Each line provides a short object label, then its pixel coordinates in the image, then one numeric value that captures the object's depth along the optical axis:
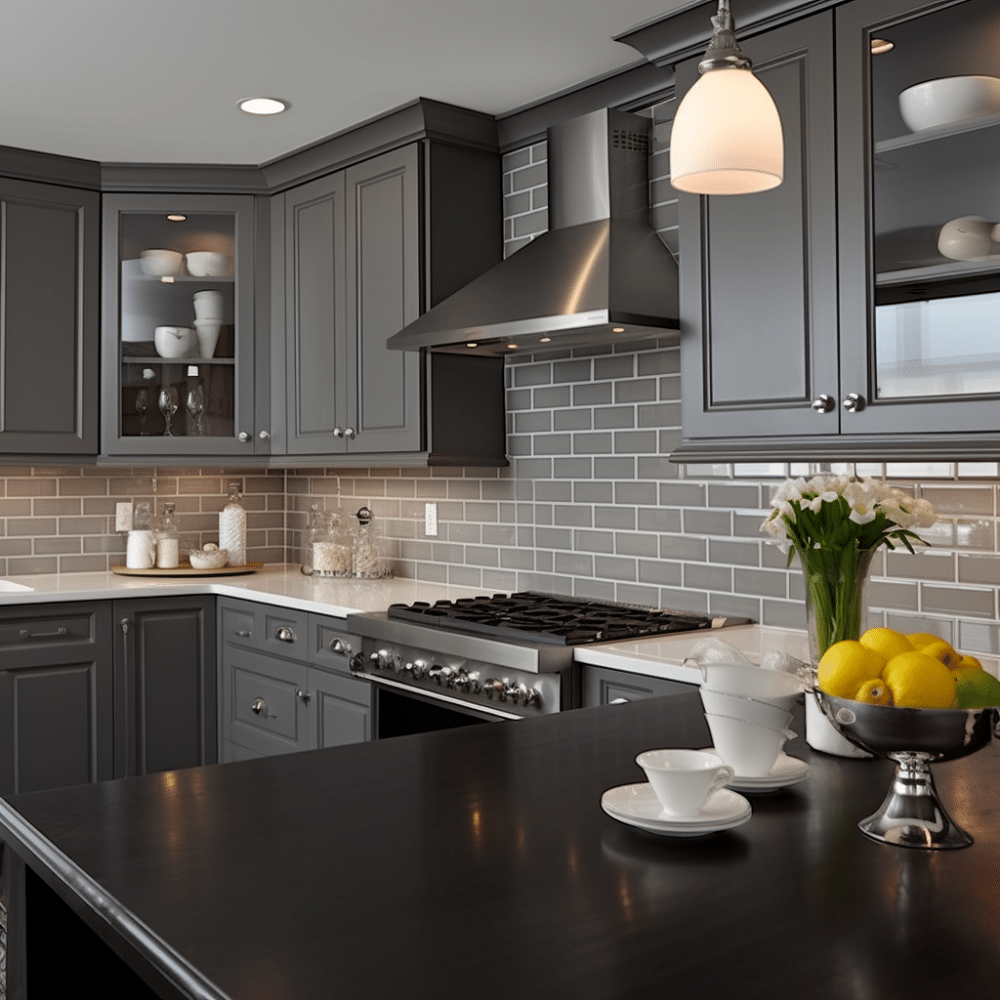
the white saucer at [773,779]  1.45
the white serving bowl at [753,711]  1.46
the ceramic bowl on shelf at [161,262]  4.39
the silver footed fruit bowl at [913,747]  1.22
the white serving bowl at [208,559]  4.54
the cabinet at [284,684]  3.53
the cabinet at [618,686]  2.55
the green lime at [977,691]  1.24
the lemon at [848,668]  1.28
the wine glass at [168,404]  4.39
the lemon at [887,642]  1.33
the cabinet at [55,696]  3.84
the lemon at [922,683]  1.23
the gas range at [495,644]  2.78
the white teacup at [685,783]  1.28
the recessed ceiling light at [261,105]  3.60
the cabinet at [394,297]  3.78
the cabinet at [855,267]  2.25
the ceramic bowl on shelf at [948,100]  2.22
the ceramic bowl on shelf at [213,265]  4.44
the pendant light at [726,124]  1.56
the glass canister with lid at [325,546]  4.41
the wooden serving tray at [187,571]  4.45
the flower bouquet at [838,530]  1.76
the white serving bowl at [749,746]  1.46
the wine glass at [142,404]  4.38
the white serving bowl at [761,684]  1.45
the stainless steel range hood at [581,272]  3.01
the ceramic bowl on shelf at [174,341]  4.38
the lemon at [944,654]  1.35
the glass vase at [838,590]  1.79
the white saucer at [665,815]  1.27
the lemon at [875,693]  1.25
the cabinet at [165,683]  4.05
